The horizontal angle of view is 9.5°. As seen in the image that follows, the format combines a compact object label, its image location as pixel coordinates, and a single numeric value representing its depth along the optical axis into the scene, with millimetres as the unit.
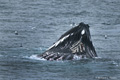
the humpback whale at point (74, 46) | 49438
